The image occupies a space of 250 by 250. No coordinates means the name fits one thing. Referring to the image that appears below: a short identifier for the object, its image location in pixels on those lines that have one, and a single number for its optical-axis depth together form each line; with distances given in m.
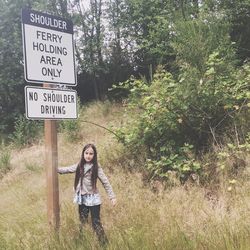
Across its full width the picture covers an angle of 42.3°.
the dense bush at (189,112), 5.80
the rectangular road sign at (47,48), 3.54
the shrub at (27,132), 12.83
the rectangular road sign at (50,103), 3.51
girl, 4.37
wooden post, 3.72
